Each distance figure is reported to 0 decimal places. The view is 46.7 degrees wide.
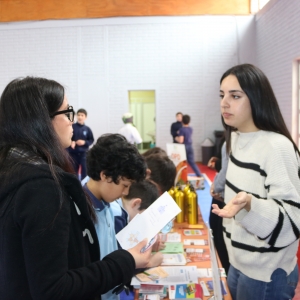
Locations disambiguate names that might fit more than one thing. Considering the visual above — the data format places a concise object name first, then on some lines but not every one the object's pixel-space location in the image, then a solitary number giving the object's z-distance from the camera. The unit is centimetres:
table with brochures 161
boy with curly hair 165
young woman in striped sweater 138
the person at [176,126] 934
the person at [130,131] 761
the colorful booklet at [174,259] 200
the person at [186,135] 843
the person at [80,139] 734
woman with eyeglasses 86
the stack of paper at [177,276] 174
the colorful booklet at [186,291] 159
